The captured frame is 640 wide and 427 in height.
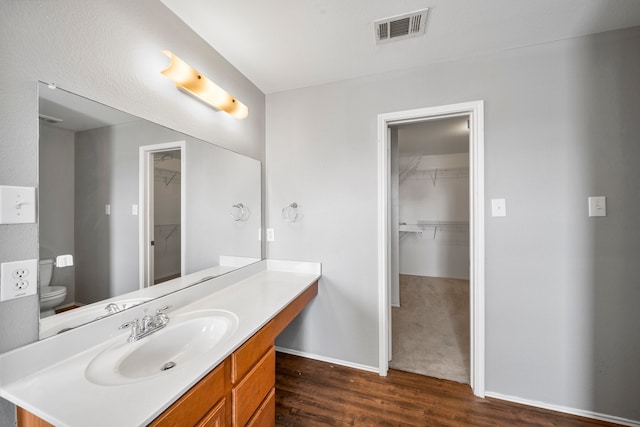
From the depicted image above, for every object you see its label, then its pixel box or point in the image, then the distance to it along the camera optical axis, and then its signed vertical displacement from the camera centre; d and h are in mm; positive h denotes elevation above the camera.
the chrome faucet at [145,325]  1039 -498
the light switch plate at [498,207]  1653 +42
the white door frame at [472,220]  1684 -49
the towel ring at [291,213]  2131 +10
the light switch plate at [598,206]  1484 +41
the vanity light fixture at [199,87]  1269 +754
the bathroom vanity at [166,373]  682 -532
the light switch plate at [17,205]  776 +37
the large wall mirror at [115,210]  914 +24
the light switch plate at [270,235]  2215 -190
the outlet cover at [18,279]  777 -211
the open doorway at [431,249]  2289 -646
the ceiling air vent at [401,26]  1350 +1105
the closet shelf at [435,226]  4355 -237
